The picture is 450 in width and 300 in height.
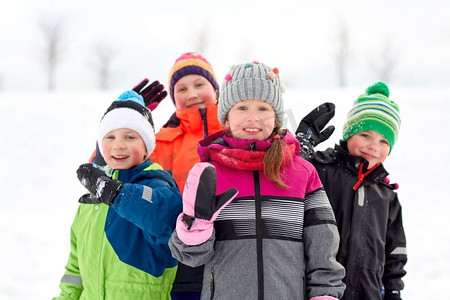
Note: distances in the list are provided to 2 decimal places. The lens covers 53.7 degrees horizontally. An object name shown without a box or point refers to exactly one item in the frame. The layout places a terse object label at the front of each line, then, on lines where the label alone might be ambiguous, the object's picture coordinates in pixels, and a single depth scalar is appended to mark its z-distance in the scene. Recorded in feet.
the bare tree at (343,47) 97.40
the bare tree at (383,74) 99.54
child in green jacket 6.69
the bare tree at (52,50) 92.63
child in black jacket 8.35
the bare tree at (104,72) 118.21
